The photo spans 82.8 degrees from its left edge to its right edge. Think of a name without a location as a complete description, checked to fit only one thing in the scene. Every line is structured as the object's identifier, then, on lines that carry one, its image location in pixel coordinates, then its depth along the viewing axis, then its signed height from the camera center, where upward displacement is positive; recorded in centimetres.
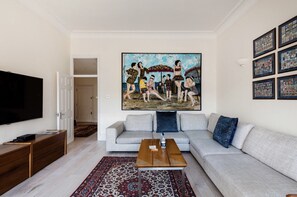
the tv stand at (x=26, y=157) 215 -89
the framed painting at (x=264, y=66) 248 +52
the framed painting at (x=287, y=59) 207 +51
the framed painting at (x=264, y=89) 249 +16
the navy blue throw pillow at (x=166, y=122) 404 -56
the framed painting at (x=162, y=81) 468 +50
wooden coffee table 201 -79
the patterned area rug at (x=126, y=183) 221 -122
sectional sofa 160 -80
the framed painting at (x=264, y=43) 247 +88
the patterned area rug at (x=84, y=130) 564 -116
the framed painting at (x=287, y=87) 209 +15
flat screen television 251 +3
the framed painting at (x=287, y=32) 208 +87
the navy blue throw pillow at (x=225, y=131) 276 -54
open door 391 -12
